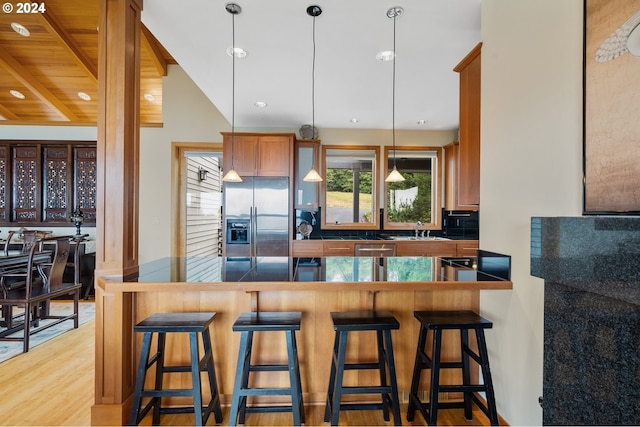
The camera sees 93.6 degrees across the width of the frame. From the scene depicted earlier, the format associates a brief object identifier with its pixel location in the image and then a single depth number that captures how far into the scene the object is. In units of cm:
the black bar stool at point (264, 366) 161
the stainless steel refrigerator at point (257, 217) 412
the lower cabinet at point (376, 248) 421
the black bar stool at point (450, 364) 164
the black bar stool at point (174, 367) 161
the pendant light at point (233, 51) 208
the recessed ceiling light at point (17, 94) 458
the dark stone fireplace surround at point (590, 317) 89
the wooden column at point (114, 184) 181
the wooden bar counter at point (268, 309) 179
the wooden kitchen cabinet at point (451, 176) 457
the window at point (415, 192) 494
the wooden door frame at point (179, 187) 481
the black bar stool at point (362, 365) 165
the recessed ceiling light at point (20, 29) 352
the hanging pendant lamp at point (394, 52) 207
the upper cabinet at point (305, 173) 452
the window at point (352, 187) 493
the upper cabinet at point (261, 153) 421
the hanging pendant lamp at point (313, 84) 208
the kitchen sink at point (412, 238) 456
